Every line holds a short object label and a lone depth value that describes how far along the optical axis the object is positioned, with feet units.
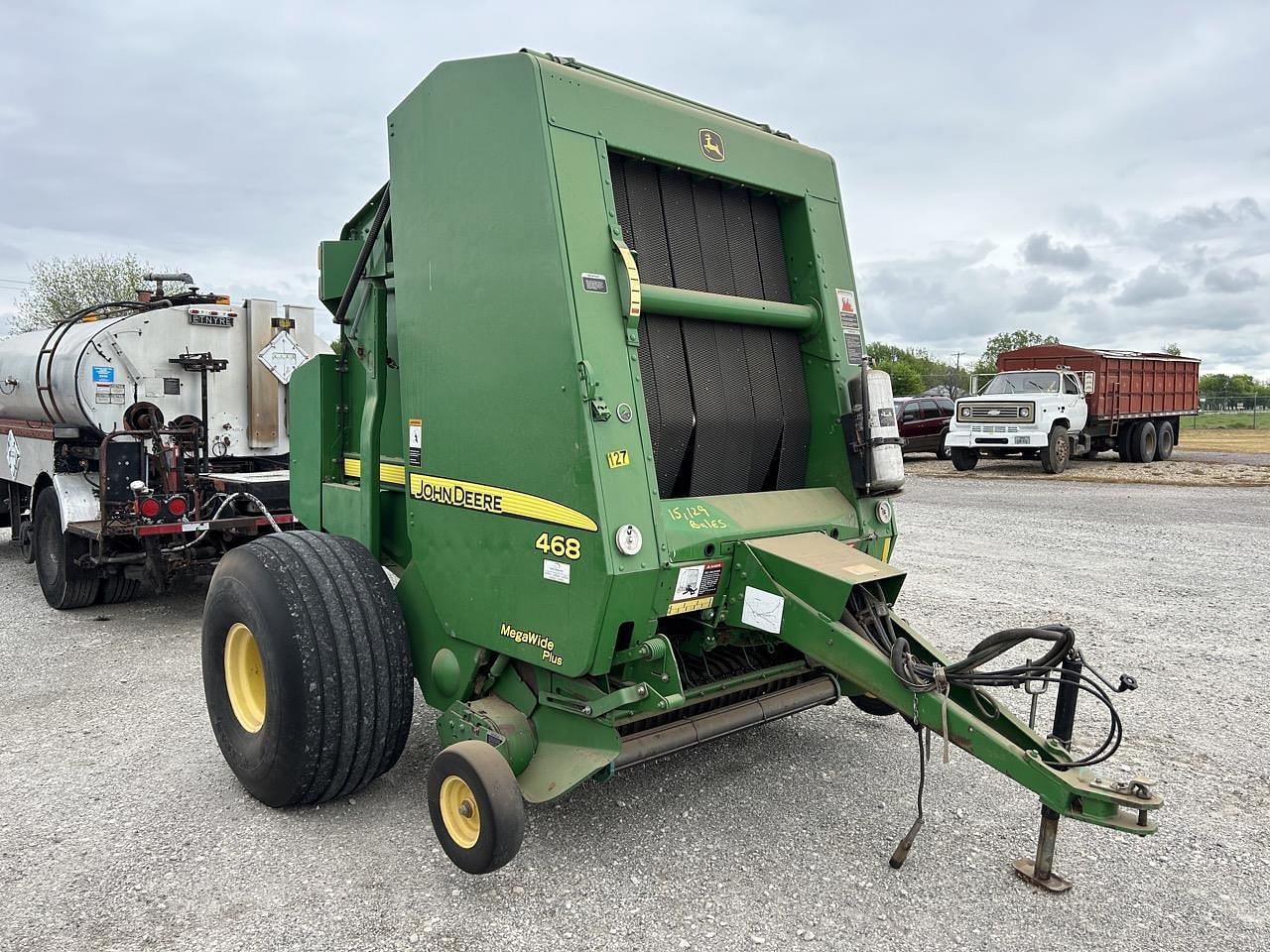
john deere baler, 10.34
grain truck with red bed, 61.93
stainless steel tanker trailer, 23.04
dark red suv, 73.67
